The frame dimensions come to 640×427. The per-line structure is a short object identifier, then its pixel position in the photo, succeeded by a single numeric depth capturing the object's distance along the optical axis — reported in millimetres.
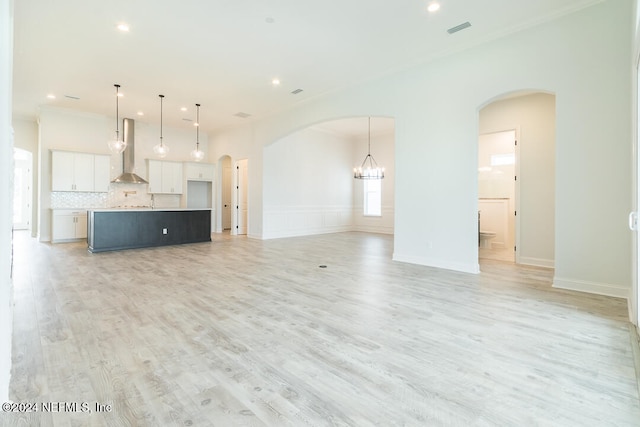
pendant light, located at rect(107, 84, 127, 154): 6617
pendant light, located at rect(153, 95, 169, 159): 7215
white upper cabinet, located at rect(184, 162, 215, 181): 10242
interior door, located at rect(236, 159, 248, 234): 10438
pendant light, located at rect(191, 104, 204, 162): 8039
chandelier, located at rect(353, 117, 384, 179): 10352
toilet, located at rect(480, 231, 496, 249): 6923
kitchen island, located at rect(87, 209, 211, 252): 6711
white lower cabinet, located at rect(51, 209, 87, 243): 8086
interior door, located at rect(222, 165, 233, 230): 12234
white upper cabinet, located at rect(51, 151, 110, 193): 8039
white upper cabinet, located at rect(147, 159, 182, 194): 9633
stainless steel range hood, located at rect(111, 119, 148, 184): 9078
